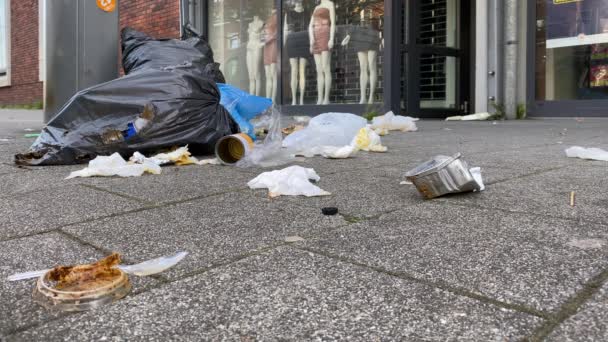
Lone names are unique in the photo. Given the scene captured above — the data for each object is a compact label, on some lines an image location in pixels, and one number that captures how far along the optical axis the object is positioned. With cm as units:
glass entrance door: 805
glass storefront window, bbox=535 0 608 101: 701
